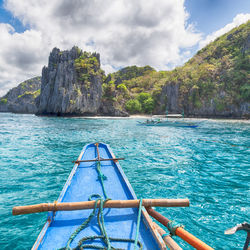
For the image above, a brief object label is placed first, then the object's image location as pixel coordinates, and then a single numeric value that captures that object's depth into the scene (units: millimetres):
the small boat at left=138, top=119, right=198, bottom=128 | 29994
